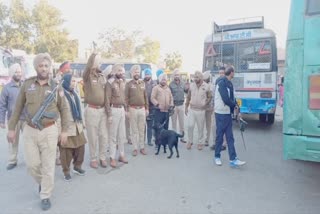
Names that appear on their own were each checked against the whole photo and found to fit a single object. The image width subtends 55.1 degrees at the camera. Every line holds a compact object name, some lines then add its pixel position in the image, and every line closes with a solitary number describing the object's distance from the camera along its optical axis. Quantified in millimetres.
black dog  6371
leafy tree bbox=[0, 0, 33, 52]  31047
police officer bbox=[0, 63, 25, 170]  5496
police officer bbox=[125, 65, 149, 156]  6359
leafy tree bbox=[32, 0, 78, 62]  32469
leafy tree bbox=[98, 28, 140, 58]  47906
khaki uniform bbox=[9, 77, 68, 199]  3742
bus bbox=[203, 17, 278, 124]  8914
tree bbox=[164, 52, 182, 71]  58375
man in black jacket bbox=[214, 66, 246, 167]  5484
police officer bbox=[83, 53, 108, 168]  5219
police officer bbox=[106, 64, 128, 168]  5633
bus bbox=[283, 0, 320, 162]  3646
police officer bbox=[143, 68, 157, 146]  7488
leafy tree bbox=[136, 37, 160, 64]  53281
